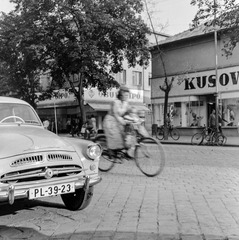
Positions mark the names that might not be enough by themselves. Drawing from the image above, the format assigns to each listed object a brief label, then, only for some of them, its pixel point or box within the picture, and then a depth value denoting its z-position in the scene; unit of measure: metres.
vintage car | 3.87
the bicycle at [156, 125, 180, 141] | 21.88
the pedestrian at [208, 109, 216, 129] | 17.67
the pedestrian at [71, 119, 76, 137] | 29.27
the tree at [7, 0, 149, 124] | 22.69
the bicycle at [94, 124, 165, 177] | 7.07
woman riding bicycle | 7.44
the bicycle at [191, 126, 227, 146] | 17.19
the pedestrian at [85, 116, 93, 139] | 22.98
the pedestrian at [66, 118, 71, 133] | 38.12
